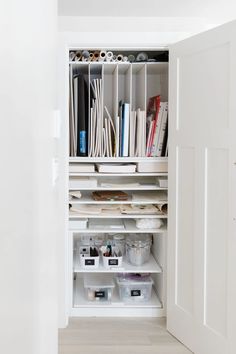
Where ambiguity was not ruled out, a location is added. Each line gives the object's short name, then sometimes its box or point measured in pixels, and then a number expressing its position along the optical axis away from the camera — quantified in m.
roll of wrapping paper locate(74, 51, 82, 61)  3.08
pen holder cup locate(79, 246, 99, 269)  3.09
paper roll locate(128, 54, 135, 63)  3.11
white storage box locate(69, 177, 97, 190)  3.05
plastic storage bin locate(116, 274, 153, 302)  3.17
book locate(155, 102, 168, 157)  3.01
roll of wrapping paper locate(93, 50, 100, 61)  3.06
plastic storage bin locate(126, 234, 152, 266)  3.15
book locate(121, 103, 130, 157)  3.00
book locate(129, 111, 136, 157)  3.03
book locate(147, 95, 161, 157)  3.02
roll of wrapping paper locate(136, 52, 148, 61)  3.09
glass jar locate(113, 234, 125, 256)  3.34
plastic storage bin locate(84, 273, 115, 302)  3.16
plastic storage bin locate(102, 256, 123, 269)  3.09
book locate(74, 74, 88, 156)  3.00
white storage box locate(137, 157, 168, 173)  3.03
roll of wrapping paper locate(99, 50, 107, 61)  3.04
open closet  2.37
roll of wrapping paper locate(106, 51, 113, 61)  3.05
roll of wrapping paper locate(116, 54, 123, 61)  3.05
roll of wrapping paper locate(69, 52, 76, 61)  3.09
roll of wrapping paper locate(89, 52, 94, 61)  3.07
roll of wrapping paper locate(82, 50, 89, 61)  3.05
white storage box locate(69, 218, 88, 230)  3.06
